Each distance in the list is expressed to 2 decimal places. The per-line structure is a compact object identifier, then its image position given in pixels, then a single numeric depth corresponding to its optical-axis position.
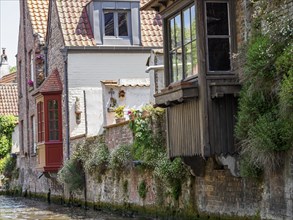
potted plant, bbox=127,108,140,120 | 21.60
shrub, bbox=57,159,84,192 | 27.09
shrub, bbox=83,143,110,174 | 24.02
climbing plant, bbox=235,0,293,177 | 12.95
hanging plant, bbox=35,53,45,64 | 33.45
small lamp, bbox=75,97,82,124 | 29.19
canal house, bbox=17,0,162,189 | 29.20
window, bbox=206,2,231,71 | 15.20
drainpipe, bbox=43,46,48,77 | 32.97
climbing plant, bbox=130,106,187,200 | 18.30
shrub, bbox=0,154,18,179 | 41.84
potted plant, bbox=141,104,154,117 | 20.46
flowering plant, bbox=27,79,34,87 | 35.36
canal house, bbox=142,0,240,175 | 14.98
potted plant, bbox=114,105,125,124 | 24.57
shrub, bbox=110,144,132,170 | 21.98
